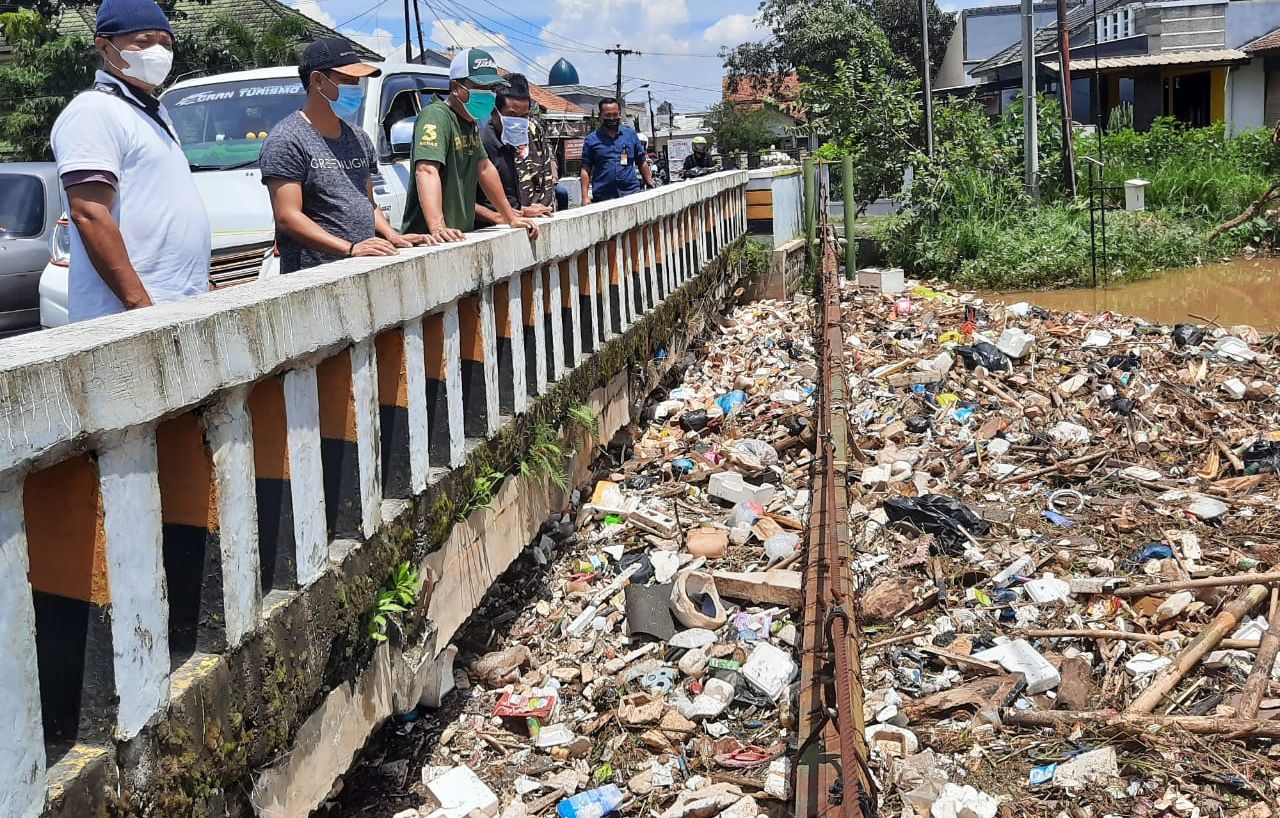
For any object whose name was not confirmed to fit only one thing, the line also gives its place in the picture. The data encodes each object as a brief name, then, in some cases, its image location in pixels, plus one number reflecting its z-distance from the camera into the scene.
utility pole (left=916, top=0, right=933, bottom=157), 17.22
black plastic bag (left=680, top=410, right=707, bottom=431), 8.27
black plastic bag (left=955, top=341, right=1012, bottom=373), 9.42
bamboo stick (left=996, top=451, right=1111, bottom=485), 6.82
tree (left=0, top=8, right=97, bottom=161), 24.08
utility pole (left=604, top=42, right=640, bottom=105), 61.12
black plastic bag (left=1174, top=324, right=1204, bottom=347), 10.16
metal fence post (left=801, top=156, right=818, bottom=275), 16.05
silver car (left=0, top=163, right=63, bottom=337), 10.08
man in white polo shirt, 3.56
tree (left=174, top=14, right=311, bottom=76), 24.94
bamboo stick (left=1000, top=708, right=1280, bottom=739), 3.82
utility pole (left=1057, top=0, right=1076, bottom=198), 17.42
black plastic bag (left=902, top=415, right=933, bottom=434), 7.98
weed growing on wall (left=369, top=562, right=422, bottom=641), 3.50
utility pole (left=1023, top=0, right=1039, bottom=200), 16.98
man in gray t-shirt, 4.48
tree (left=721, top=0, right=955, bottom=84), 51.97
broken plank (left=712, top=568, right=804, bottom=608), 5.08
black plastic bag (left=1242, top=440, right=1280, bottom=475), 6.73
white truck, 8.09
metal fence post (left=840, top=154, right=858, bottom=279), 15.95
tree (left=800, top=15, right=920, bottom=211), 17.80
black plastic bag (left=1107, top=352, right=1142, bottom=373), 9.29
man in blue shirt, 10.91
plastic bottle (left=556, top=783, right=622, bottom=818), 3.82
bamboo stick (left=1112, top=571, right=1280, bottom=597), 4.80
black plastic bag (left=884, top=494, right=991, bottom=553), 5.84
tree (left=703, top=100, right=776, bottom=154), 61.44
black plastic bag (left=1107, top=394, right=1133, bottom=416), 8.00
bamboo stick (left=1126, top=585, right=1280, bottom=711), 4.12
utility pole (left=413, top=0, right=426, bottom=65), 37.41
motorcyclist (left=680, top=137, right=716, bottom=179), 23.09
